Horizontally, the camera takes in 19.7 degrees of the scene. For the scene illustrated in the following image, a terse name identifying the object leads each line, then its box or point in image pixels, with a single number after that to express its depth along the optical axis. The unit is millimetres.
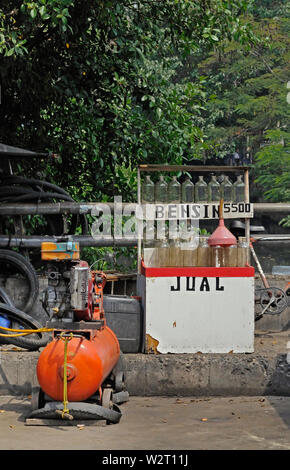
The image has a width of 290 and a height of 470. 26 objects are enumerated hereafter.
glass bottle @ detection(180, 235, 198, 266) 8844
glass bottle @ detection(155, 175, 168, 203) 9195
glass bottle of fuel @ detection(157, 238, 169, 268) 8852
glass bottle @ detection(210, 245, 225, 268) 8867
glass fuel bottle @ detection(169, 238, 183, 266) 8836
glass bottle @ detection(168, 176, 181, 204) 9203
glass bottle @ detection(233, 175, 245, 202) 9281
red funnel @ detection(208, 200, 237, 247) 8788
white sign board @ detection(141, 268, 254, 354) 8742
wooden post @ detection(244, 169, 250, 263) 9208
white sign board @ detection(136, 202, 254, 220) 9109
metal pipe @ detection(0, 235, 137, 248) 11172
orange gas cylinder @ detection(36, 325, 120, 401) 7148
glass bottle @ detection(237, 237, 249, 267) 8891
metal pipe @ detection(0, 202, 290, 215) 11484
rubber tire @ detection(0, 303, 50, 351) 8930
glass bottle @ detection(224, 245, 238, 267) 8867
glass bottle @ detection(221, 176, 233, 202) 9211
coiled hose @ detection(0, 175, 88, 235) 11883
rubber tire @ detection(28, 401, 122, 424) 7035
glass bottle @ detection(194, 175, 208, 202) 9164
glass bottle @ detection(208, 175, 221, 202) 9195
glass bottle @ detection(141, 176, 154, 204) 9203
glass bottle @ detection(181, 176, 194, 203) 9172
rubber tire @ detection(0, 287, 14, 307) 10164
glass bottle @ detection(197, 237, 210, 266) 8875
